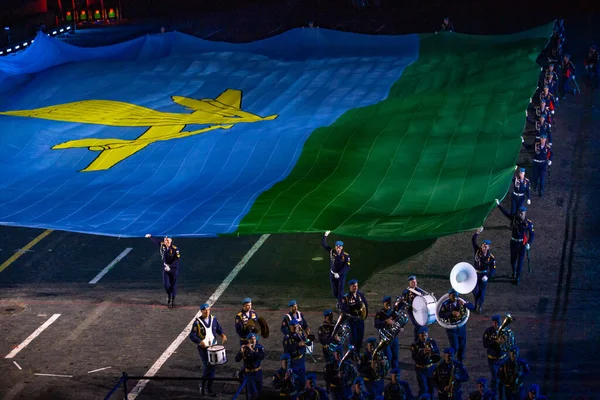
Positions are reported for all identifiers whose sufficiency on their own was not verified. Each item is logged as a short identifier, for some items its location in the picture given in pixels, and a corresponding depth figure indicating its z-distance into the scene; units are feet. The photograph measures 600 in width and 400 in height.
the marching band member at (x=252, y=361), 73.15
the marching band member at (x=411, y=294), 81.35
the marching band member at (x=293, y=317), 77.14
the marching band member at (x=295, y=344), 76.54
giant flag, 74.90
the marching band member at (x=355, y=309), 81.15
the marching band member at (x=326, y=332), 78.38
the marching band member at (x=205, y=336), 76.33
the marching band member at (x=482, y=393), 65.21
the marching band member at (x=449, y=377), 69.72
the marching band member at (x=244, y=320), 78.79
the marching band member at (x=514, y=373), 69.77
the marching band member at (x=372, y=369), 73.05
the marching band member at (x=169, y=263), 92.12
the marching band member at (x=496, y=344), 73.92
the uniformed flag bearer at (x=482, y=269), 87.66
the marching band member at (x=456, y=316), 78.79
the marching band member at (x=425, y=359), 73.41
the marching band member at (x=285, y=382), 71.36
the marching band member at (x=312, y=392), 68.11
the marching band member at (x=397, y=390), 67.87
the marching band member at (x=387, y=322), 76.84
